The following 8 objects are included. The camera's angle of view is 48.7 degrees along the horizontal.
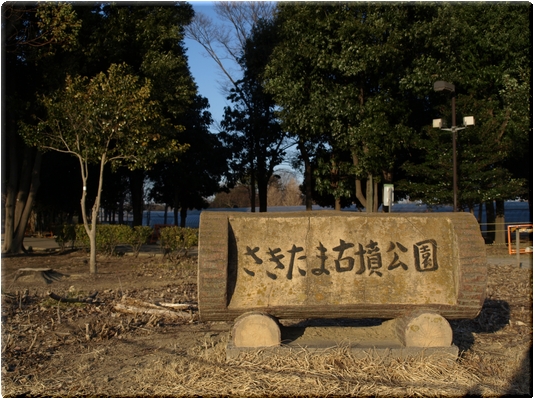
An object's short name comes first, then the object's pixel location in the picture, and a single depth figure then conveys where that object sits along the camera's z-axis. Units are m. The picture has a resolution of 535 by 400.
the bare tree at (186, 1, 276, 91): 33.84
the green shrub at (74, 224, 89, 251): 20.41
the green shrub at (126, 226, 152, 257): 18.78
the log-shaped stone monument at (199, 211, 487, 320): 6.09
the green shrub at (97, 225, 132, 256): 18.80
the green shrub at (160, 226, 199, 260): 17.44
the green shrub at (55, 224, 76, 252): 21.30
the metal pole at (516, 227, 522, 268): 16.48
